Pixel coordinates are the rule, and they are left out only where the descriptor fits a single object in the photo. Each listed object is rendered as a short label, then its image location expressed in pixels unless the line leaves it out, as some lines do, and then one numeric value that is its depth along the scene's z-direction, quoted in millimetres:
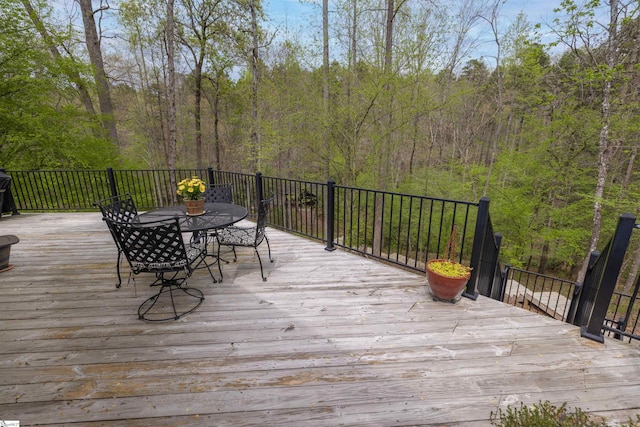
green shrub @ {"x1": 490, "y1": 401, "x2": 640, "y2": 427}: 1201
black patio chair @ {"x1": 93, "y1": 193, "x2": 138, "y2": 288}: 2699
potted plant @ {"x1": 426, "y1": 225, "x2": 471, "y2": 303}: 2295
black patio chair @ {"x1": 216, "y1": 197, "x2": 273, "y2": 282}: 2787
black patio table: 2568
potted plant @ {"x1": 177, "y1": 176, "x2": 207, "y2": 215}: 2795
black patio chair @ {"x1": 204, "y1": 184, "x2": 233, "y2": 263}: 3863
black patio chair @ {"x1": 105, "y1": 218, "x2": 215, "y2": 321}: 2037
